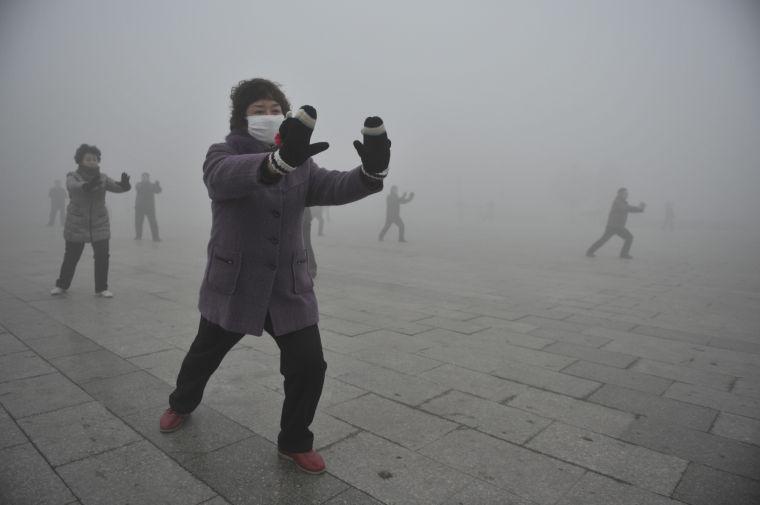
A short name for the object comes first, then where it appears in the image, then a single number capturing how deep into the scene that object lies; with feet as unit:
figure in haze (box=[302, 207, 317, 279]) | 29.01
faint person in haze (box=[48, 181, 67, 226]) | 72.49
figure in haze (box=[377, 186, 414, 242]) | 56.34
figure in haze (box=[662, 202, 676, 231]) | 108.51
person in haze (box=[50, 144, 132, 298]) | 21.17
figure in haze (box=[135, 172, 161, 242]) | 51.26
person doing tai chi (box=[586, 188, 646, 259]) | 45.29
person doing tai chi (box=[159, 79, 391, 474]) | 8.17
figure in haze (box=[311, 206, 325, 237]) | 66.88
